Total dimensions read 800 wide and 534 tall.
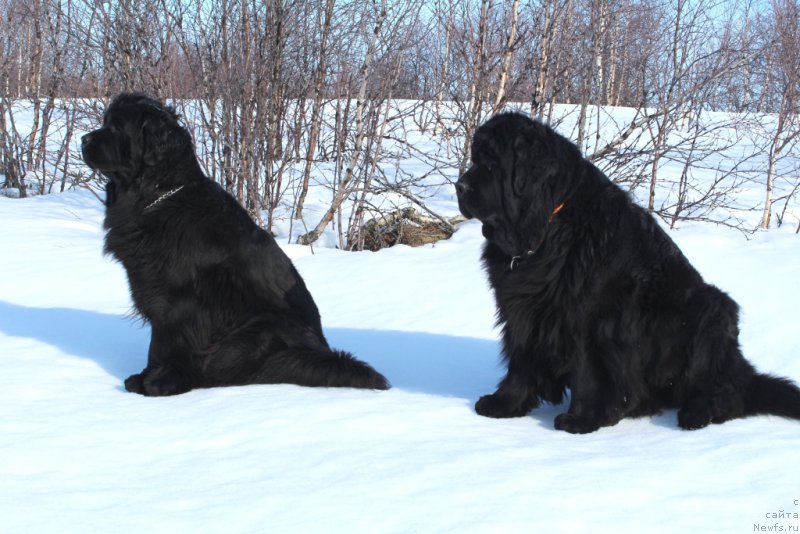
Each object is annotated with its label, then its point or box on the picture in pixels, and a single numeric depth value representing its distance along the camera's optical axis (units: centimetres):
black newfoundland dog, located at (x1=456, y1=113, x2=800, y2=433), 346
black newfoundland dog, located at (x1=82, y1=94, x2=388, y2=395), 413
